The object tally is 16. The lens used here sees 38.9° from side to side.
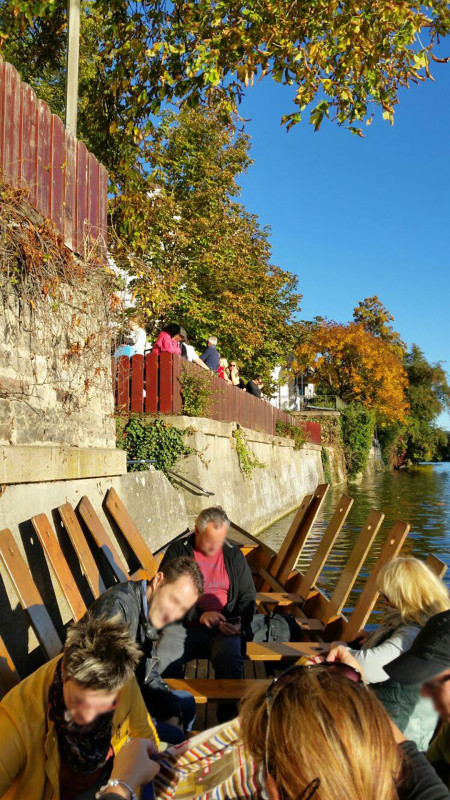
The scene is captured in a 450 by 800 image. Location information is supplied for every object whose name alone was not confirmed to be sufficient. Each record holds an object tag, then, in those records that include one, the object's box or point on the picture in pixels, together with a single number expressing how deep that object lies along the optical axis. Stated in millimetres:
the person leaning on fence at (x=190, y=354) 10578
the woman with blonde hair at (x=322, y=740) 1107
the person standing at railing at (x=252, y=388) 16938
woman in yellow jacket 1904
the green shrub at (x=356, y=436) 34509
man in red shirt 3959
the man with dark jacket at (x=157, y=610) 2838
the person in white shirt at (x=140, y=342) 12695
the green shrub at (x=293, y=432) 19750
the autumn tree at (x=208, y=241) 15509
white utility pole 5320
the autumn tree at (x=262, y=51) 5664
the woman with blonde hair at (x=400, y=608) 2756
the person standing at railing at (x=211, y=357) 12148
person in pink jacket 9500
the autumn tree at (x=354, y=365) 39125
